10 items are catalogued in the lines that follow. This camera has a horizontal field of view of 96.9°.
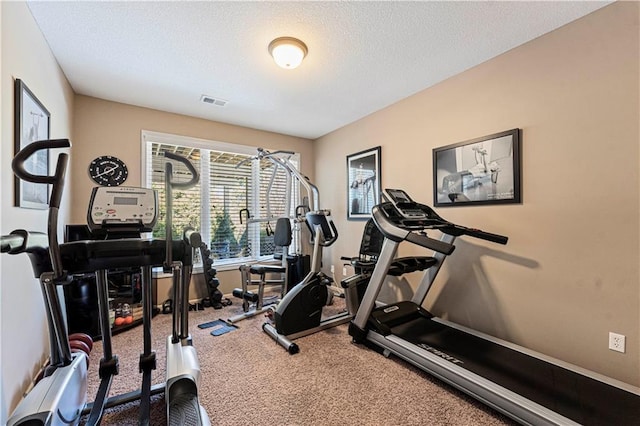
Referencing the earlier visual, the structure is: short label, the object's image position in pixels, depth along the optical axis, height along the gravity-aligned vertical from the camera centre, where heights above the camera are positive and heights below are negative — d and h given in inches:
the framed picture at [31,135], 65.5 +19.9
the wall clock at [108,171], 124.9 +19.9
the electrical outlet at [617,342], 71.7 -33.2
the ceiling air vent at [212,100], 127.4 +52.6
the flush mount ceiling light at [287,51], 85.2 +50.0
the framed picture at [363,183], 147.1 +16.8
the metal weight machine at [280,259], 131.1 -23.9
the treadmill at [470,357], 59.2 -40.2
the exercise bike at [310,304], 103.7 -34.2
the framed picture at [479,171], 93.0 +15.0
